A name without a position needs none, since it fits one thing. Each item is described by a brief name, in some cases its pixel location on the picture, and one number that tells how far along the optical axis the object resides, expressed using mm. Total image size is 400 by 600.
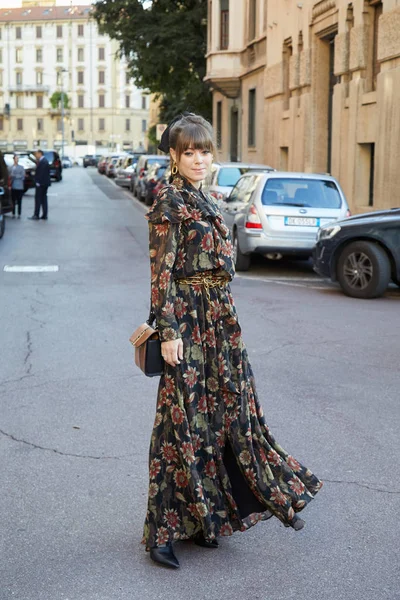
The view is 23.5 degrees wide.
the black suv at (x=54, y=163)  54084
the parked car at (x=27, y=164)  34919
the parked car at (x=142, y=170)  36103
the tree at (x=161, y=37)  37250
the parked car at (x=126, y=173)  48156
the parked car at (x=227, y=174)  18947
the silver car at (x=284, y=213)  14219
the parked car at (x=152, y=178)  31422
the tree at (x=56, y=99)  131625
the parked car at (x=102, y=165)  79969
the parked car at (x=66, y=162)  106438
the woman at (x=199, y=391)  3811
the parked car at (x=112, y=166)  68538
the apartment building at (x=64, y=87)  135250
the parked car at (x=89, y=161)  114500
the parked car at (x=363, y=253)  11641
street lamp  123750
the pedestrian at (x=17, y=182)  25733
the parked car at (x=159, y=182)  28403
